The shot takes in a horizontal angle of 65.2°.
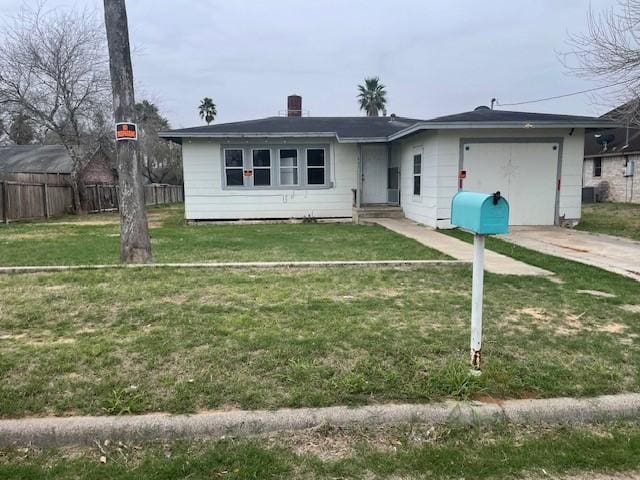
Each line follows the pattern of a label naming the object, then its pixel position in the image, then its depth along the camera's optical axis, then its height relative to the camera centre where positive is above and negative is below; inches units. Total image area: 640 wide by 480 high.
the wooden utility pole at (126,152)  274.4 +16.5
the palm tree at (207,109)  2066.9 +293.6
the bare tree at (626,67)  444.1 +97.5
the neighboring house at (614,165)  970.7 +19.3
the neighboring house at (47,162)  1295.5 +55.1
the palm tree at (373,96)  1903.3 +310.8
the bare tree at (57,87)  773.9 +152.4
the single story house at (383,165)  495.8 +14.6
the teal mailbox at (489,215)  119.8 -9.2
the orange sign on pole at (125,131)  274.5 +27.6
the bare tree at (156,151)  1314.0 +91.3
